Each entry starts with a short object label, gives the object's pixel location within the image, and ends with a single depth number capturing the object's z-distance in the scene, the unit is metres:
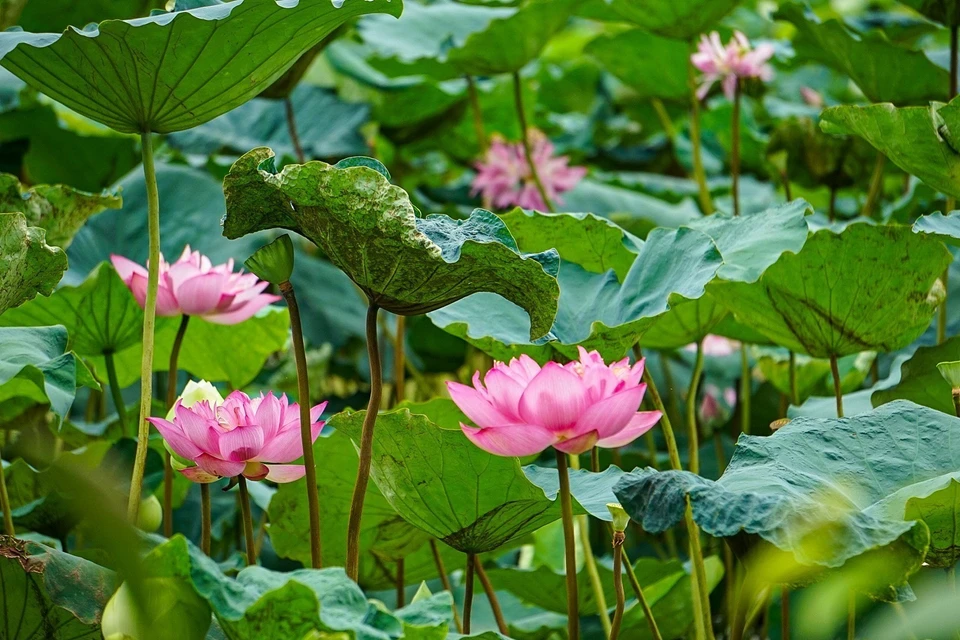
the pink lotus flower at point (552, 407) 5.27
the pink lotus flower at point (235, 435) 5.35
